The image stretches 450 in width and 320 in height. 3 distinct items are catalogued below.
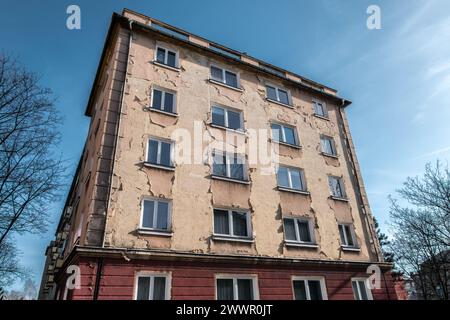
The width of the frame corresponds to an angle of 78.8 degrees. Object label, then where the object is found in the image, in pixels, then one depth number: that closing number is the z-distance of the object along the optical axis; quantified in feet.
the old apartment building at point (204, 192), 30.73
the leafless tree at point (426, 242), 64.69
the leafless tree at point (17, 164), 40.16
